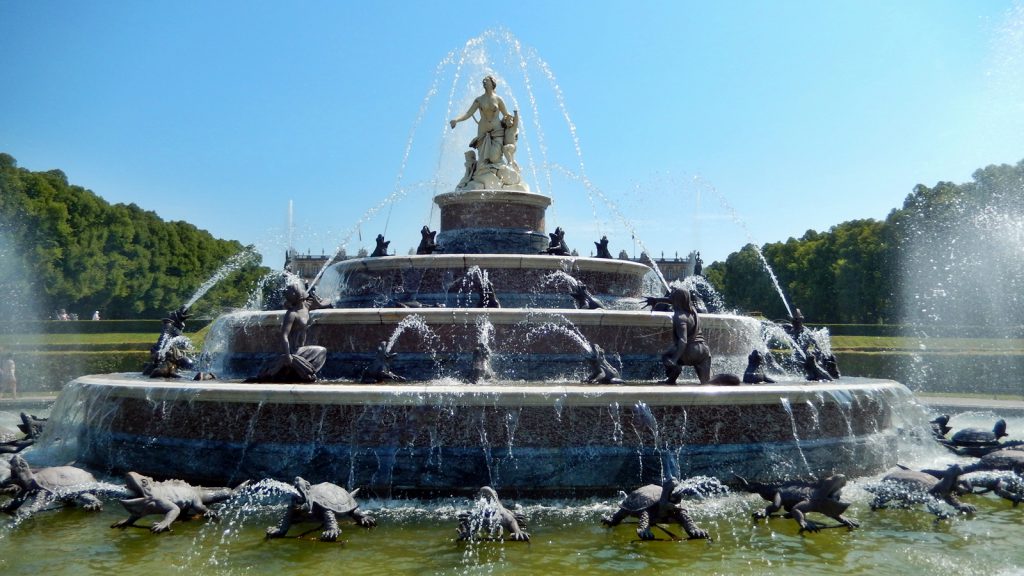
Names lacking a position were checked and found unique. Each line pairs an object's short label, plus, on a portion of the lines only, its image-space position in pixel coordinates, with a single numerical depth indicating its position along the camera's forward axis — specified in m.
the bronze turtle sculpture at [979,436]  14.06
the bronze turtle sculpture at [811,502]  8.62
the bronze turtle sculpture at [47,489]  9.23
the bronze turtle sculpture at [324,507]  8.09
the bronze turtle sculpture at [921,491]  9.57
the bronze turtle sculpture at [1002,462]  11.08
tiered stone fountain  9.75
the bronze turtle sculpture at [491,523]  7.93
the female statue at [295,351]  11.54
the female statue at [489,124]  21.08
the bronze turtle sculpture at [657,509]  8.17
